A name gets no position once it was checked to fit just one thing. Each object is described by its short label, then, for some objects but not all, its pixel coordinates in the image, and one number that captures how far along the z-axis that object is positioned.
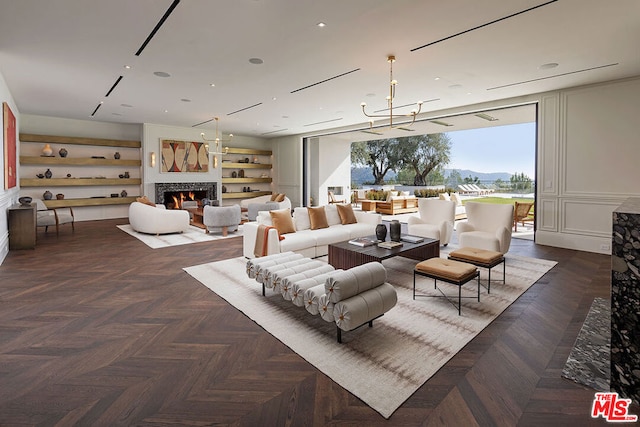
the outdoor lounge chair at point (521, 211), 8.24
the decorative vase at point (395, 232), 4.63
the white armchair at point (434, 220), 5.95
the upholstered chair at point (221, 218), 7.21
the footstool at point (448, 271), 3.25
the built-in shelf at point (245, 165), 11.93
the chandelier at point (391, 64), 4.50
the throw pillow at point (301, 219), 5.67
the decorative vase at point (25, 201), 6.46
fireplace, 10.36
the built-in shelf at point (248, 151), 11.90
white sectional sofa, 4.90
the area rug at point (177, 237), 6.52
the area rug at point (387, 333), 2.20
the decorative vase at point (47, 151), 8.77
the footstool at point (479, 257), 3.85
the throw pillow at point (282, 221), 5.21
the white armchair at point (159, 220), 7.23
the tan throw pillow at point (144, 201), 7.81
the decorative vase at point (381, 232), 4.71
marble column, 1.98
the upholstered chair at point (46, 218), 7.11
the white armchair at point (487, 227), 4.98
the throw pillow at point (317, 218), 5.72
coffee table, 4.09
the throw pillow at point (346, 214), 6.15
